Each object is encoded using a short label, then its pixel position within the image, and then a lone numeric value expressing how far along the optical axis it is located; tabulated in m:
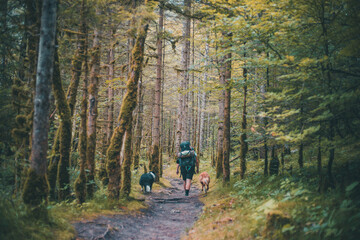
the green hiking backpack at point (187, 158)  9.93
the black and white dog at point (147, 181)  10.68
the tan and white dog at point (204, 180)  10.18
